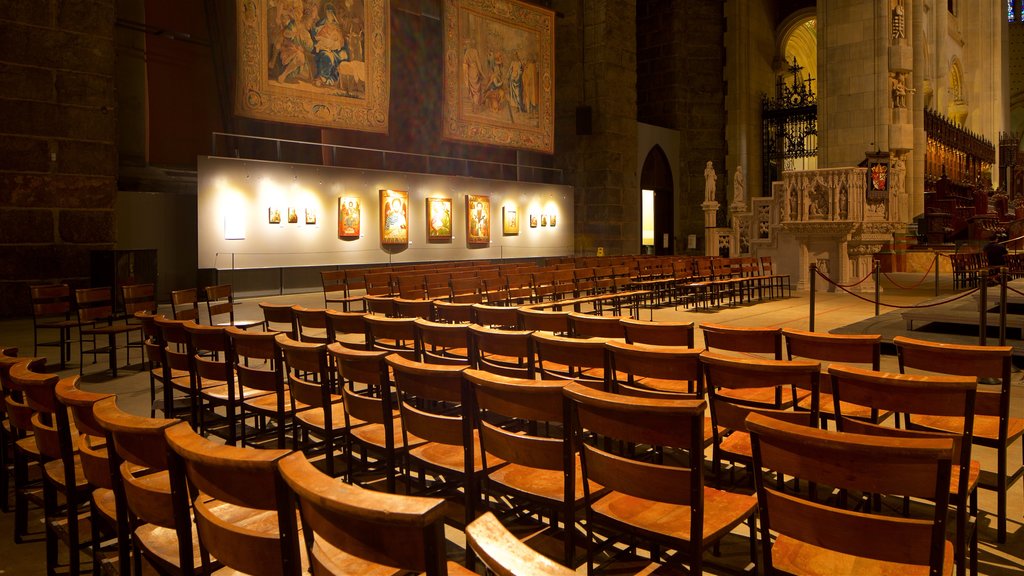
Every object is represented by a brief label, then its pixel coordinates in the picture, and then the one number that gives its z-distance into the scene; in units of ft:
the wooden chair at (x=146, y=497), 6.14
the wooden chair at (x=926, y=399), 7.38
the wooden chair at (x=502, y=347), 11.74
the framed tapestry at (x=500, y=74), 55.21
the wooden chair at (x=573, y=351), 10.77
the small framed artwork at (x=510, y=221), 61.77
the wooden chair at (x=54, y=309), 22.61
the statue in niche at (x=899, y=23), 61.87
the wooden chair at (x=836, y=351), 10.60
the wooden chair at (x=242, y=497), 4.95
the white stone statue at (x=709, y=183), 67.05
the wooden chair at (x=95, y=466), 7.47
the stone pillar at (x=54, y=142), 33.65
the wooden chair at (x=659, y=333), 12.98
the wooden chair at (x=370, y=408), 9.57
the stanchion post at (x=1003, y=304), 16.39
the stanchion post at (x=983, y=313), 16.63
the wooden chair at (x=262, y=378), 11.62
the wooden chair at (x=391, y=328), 13.88
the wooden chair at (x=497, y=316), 16.74
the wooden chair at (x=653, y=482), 6.32
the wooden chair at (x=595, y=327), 14.32
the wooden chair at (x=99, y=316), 21.45
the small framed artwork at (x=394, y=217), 51.98
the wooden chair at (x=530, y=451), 7.49
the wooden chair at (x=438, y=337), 13.14
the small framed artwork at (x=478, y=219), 58.59
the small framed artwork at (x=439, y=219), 55.62
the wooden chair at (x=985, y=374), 8.85
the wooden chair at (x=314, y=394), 10.43
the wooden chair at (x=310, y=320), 16.60
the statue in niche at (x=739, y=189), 60.53
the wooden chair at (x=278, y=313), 18.67
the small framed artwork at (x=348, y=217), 49.14
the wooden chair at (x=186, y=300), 19.39
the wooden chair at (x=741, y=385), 8.67
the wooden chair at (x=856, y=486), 5.32
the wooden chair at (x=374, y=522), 3.95
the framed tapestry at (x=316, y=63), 42.47
